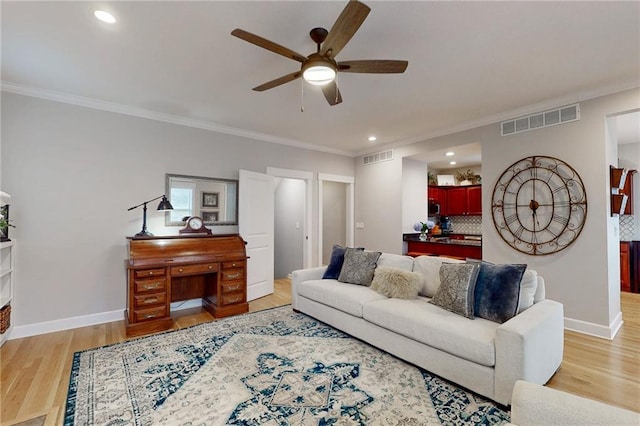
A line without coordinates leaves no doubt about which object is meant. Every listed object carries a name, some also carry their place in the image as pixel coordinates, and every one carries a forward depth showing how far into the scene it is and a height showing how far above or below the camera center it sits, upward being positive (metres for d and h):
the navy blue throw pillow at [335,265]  3.87 -0.63
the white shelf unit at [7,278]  2.96 -0.63
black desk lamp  3.71 +0.13
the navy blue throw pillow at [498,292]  2.31 -0.61
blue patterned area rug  1.92 -1.29
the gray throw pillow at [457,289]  2.47 -0.62
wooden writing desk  3.29 -0.72
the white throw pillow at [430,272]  3.02 -0.57
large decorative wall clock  3.46 +0.16
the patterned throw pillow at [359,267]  3.52 -0.60
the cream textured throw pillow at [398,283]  2.98 -0.68
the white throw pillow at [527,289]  2.40 -0.59
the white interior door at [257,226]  4.55 -0.13
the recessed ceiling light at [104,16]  2.04 +1.43
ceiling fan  1.67 +1.10
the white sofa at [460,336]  1.95 -0.93
